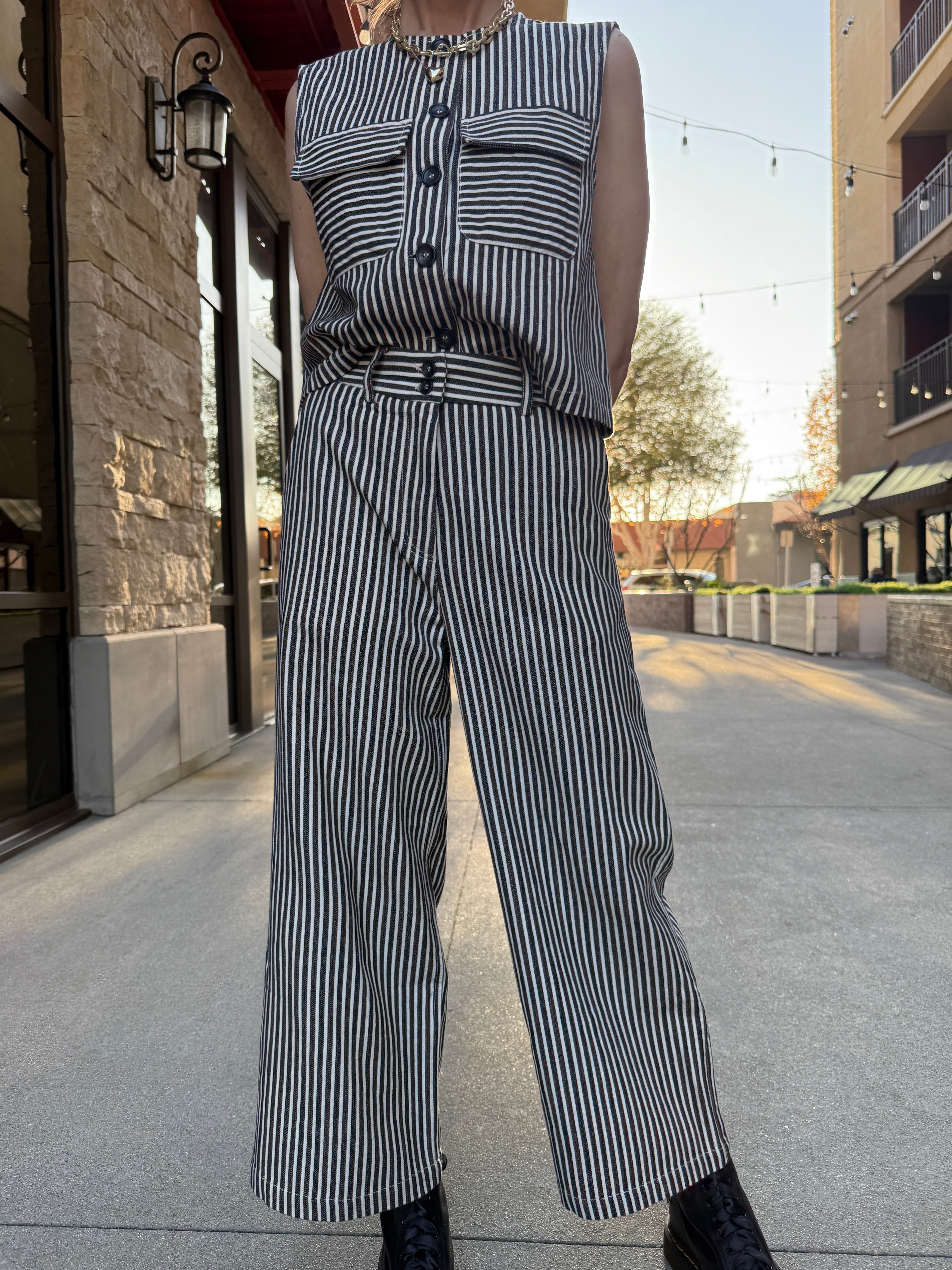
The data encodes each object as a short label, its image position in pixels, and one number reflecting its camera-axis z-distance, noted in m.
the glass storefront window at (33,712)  3.03
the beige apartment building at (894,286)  15.29
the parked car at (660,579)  25.05
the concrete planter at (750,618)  13.68
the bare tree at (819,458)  25.53
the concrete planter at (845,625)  10.56
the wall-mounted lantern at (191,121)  3.98
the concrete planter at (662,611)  19.19
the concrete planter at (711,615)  16.47
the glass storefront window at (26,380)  3.07
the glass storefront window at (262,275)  5.93
